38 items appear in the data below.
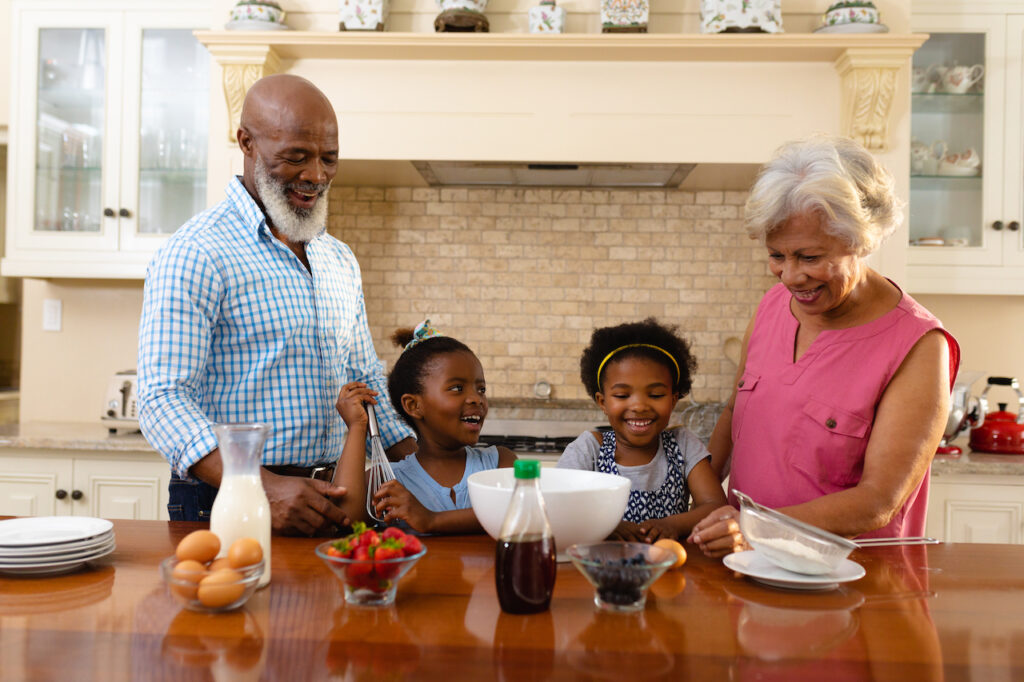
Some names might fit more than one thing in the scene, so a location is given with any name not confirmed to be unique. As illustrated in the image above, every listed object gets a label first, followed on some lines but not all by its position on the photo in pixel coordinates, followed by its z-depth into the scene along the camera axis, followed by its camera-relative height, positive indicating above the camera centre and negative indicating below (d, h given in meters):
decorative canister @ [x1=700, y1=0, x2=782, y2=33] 2.99 +1.17
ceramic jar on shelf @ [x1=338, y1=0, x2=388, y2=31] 3.05 +1.18
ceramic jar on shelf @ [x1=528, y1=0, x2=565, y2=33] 3.03 +1.17
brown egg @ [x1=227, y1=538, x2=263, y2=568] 1.03 -0.26
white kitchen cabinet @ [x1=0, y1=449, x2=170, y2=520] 3.12 -0.55
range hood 3.29 +0.69
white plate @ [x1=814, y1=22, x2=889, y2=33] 2.94 +1.12
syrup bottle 1.02 -0.26
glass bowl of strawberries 1.03 -0.27
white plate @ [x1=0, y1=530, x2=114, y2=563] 1.17 -0.30
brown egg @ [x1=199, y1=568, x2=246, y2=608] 1.01 -0.30
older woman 1.41 -0.04
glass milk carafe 1.10 -0.21
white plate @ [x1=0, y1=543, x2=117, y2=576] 1.18 -0.33
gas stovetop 3.20 -0.39
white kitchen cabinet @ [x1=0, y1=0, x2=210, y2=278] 3.41 +0.81
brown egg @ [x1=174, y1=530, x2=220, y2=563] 1.04 -0.26
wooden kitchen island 0.89 -0.34
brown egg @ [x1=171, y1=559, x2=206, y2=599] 1.01 -0.28
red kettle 3.16 -0.31
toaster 3.22 -0.26
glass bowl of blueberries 1.05 -0.28
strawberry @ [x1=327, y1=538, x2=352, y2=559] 1.04 -0.26
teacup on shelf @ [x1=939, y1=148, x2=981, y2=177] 3.27 +0.72
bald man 1.48 +0.04
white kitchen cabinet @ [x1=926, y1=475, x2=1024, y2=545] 3.00 -0.56
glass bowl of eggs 1.01 -0.28
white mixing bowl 1.19 -0.24
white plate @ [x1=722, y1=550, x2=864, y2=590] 1.16 -0.32
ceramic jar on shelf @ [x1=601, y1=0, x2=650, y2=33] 3.02 +1.18
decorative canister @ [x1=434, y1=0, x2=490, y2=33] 3.02 +1.17
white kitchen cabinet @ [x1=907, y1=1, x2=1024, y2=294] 3.27 +0.69
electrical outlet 3.78 +0.10
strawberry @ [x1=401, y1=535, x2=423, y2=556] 1.07 -0.26
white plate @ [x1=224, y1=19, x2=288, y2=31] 3.03 +1.13
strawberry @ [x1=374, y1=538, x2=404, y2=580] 1.03 -0.26
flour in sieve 1.17 -0.29
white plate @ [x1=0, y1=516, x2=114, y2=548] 1.19 -0.29
